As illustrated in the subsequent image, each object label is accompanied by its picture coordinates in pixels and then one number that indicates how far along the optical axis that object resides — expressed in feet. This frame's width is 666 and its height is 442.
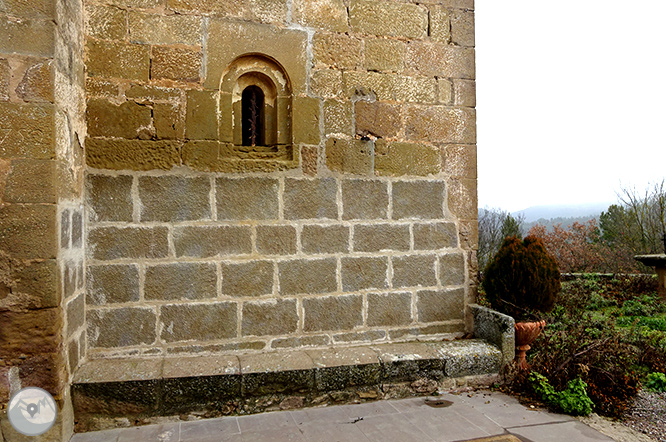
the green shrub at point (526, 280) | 14.06
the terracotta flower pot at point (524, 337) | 13.79
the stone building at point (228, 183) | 9.97
